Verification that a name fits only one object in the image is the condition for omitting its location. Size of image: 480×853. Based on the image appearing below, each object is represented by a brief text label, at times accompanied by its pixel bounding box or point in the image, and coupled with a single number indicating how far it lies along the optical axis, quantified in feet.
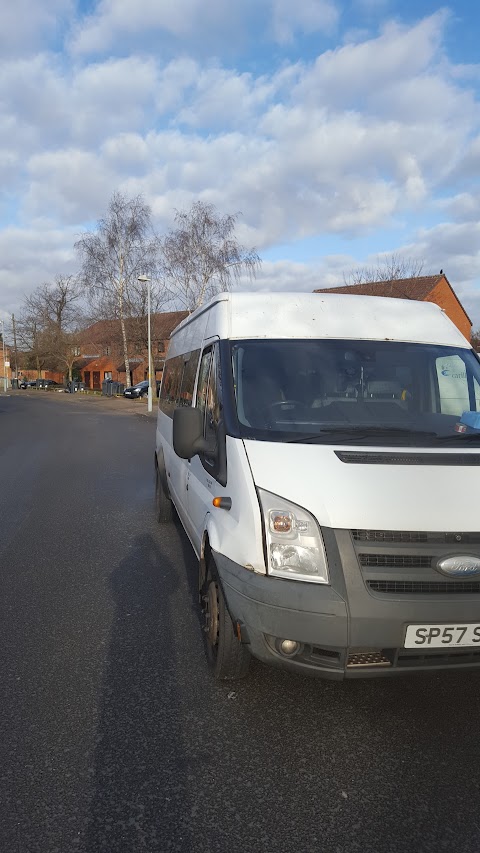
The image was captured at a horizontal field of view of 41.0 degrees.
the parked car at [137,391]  158.51
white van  9.19
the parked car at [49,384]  259.53
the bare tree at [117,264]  150.00
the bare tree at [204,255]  129.18
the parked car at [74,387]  214.69
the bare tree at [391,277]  116.03
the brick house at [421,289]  114.32
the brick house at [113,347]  153.89
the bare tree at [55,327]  218.38
